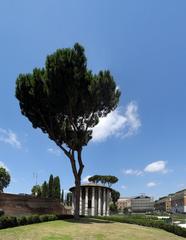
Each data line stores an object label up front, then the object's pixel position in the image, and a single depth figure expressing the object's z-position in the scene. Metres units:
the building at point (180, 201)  68.41
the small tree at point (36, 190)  43.47
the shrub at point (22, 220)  12.24
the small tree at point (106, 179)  54.87
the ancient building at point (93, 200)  27.19
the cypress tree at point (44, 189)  35.74
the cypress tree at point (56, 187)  34.93
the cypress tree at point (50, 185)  35.03
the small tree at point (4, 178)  41.41
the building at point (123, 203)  88.90
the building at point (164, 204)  85.39
